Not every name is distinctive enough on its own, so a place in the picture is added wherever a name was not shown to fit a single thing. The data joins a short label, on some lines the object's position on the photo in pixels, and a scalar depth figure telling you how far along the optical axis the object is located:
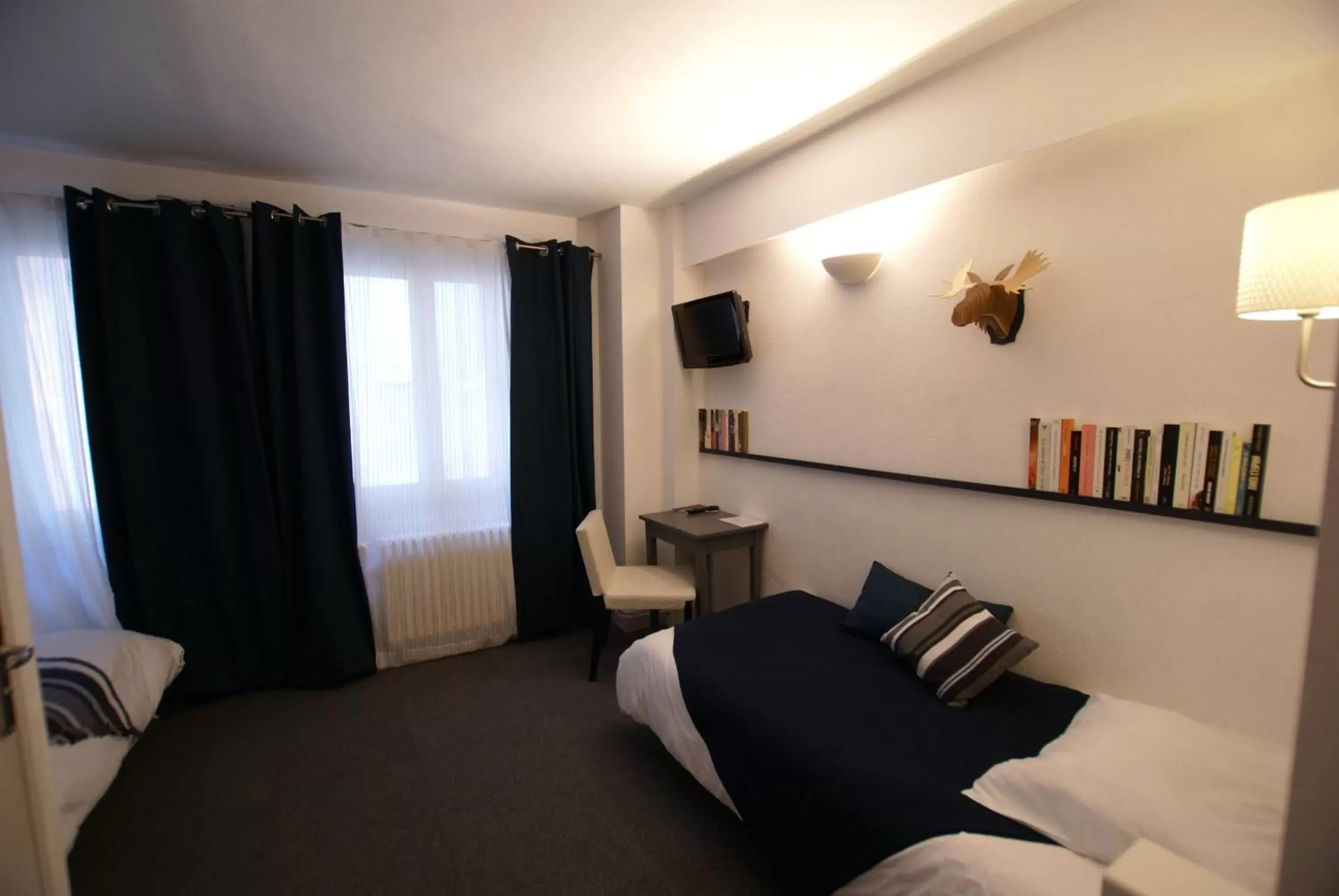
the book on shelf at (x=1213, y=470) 1.55
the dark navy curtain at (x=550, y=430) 3.33
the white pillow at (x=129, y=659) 2.05
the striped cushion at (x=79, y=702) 1.81
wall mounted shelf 1.44
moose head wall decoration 1.92
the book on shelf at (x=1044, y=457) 1.92
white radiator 3.10
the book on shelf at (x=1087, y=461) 1.81
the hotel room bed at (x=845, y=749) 1.24
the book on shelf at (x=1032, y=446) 1.95
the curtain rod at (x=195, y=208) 2.42
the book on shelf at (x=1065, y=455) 1.86
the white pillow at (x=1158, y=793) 1.12
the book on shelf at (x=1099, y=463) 1.78
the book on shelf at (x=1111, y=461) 1.75
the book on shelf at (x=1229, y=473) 1.52
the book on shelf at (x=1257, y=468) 1.48
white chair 2.81
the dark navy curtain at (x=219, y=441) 2.49
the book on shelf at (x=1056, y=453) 1.89
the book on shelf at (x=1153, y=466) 1.67
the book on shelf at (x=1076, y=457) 1.84
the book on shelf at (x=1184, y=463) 1.60
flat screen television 2.99
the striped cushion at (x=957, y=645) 1.81
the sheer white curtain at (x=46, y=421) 2.37
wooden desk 2.90
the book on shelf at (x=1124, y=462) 1.72
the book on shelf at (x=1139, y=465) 1.69
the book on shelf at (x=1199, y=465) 1.57
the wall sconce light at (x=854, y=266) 2.39
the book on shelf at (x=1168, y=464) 1.63
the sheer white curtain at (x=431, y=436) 3.01
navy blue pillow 2.19
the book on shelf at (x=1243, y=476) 1.50
